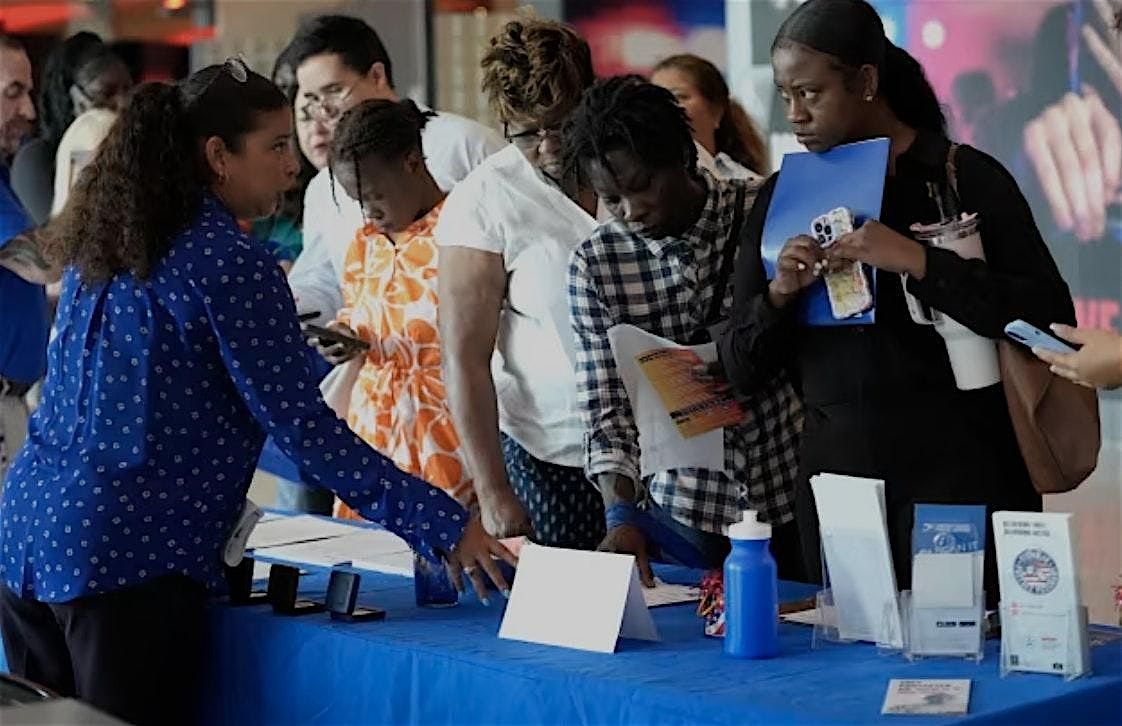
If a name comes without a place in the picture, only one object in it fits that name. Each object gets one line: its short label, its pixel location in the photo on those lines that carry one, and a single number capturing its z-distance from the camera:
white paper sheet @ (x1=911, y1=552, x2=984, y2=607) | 3.65
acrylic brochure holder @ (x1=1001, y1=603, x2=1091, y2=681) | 3.48
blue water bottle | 3.71
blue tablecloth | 3.38
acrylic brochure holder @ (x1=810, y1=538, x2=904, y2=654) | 3.78
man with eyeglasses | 6.66
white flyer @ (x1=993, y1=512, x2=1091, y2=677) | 3.48
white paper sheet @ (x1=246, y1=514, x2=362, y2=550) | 5.64
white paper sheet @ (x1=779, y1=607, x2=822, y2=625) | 4.07
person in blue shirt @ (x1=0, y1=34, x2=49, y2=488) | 7.13
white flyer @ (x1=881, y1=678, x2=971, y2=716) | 3.26
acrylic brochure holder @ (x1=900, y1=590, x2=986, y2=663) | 3.65
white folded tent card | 3.86
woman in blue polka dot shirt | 4.17
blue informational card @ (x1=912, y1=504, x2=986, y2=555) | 3.65
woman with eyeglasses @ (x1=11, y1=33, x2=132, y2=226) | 9.60
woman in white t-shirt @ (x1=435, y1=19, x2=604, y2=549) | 5.25
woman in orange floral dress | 5.87
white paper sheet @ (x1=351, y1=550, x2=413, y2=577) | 5.02
